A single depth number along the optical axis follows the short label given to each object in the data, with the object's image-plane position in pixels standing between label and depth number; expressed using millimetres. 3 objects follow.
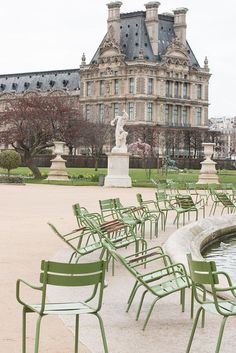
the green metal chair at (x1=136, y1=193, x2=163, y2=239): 12428
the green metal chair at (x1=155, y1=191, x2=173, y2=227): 14746
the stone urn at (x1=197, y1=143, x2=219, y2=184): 34312
